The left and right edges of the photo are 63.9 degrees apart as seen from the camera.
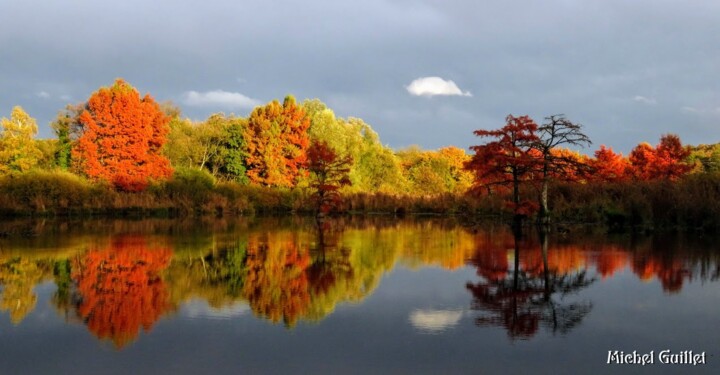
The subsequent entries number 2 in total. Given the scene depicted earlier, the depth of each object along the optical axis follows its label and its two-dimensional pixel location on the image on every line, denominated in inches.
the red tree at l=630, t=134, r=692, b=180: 1910.7
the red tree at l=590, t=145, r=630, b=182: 2124.3
